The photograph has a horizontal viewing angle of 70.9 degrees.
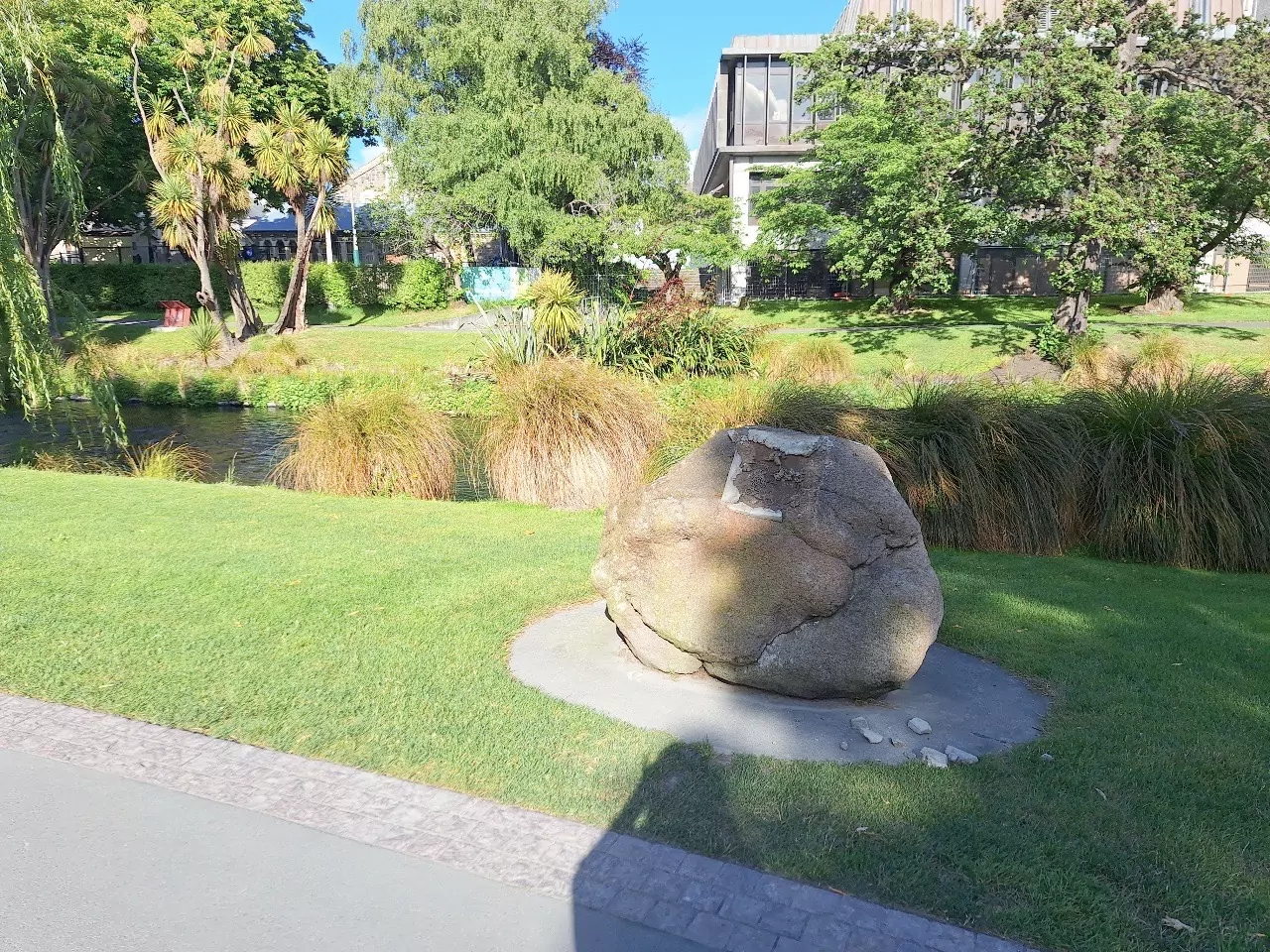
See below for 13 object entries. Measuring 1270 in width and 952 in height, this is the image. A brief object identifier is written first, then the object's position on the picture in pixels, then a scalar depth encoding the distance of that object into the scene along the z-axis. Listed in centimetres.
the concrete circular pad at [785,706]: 422
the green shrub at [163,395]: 2236
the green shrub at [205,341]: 2608
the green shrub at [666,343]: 1375
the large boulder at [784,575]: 452
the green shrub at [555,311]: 1328
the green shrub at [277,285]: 3691
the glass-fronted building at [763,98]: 3412
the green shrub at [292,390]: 2186
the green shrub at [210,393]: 2238
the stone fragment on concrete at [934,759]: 395
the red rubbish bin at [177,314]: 3144
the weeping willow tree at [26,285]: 1019
